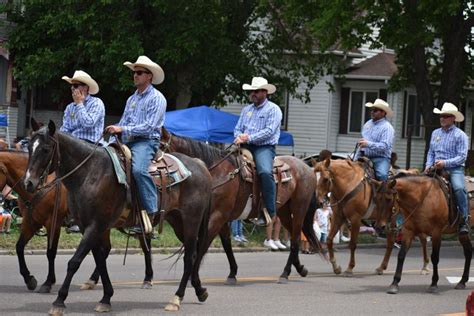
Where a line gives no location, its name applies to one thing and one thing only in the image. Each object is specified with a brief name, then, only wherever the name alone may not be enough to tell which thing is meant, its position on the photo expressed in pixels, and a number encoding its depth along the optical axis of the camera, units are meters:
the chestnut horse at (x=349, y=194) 17.12
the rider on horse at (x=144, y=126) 11.34
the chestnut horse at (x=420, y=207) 14.84
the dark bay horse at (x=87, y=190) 10.41
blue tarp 25.02
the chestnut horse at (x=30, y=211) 12.70
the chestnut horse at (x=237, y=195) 13.54
